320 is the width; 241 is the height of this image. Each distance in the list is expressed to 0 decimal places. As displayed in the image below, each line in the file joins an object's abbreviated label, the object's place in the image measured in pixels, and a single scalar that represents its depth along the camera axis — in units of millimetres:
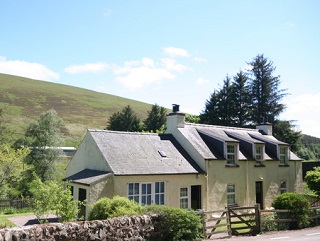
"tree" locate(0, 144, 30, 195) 25741
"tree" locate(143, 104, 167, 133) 56531
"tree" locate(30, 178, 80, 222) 15227
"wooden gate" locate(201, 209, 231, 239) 14414
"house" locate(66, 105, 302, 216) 19578
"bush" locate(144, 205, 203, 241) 13453
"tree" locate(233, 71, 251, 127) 54531
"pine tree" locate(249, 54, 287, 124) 53000
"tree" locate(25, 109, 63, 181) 35875
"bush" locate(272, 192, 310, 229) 17844
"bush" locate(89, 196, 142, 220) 13709
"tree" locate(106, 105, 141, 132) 57875
